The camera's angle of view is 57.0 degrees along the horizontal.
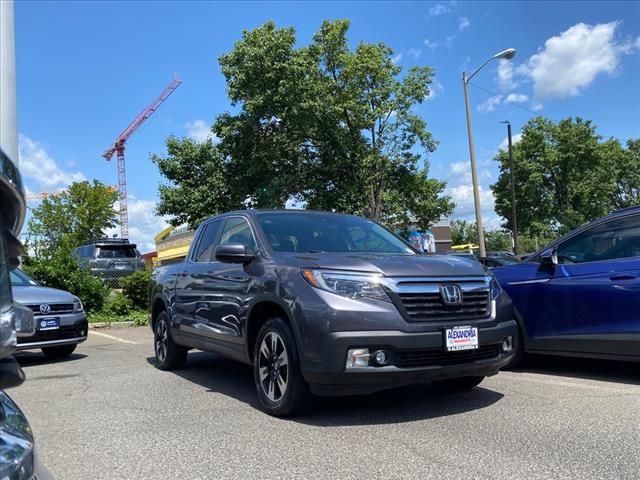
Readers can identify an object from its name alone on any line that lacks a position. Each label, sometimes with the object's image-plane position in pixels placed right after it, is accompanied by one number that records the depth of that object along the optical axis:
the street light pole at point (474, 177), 20.59
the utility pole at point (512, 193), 33.41
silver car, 8.25
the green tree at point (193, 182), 22.64
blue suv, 5.57
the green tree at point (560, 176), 37.19
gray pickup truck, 4.29
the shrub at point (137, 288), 14.98
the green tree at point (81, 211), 33.72
